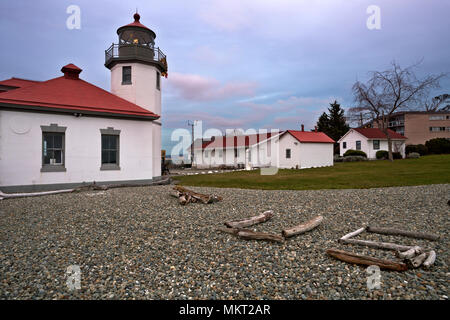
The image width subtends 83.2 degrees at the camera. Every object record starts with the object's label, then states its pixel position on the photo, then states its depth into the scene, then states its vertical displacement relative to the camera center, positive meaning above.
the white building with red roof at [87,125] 11.52 +2.01
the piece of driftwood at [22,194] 10.14 -1.21
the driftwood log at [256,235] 5.17 -1.51
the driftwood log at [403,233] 5.25 -1.56
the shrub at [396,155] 36.94 +0.92
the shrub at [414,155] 36.02 +0.86
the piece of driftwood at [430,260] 3.94 -1.58
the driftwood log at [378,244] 4.64 -1.58
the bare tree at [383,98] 32.34 +8.24
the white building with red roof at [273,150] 29.08 +1.55
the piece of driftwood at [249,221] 6.01 -1.44
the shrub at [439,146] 39.41 +2.38
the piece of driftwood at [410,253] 4.27 -1.57
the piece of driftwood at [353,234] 5.30 -1.56
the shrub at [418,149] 40.00 +1.91
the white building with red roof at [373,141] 38.22 +3.11
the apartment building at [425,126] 48.91 +6.92
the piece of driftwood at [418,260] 3.94 -1.57
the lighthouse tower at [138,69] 15.68 +5.96
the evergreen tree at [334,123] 50.03 +8.12
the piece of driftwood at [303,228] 5.35 -1.46
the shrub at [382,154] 36.78 +1.07
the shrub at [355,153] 37.51 +1.32
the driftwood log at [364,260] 3.86 -1.57
